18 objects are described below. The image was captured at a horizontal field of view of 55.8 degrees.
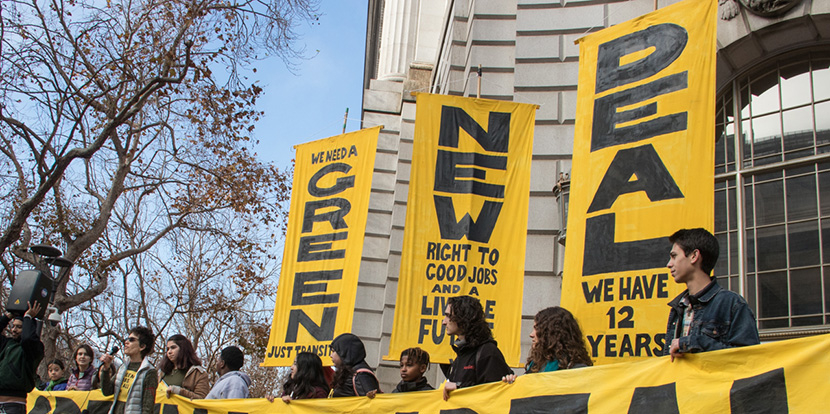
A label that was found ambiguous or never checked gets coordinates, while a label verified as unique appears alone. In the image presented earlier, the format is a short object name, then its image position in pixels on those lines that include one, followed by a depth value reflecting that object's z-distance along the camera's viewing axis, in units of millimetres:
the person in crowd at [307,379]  8336
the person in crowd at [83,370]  10555
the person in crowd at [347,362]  7996
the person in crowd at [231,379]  9000
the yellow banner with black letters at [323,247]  12070
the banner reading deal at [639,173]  7879
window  10336
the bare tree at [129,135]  16625
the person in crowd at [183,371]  8852
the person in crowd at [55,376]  11539
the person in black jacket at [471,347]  6949
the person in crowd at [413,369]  7633
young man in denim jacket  5270
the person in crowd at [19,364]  9289
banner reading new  10211
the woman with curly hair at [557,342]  6402
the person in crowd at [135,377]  8461
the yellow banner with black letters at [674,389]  4828
